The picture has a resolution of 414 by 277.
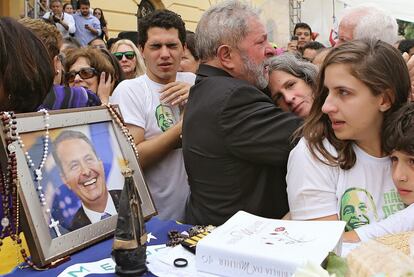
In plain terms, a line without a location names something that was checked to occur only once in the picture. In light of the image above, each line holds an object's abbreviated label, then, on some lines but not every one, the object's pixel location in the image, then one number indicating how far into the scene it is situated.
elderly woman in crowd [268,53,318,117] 2.01
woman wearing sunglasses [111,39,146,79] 3.97
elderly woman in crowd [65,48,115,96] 3.03
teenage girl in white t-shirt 1.56
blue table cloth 1.22
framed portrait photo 1.24
